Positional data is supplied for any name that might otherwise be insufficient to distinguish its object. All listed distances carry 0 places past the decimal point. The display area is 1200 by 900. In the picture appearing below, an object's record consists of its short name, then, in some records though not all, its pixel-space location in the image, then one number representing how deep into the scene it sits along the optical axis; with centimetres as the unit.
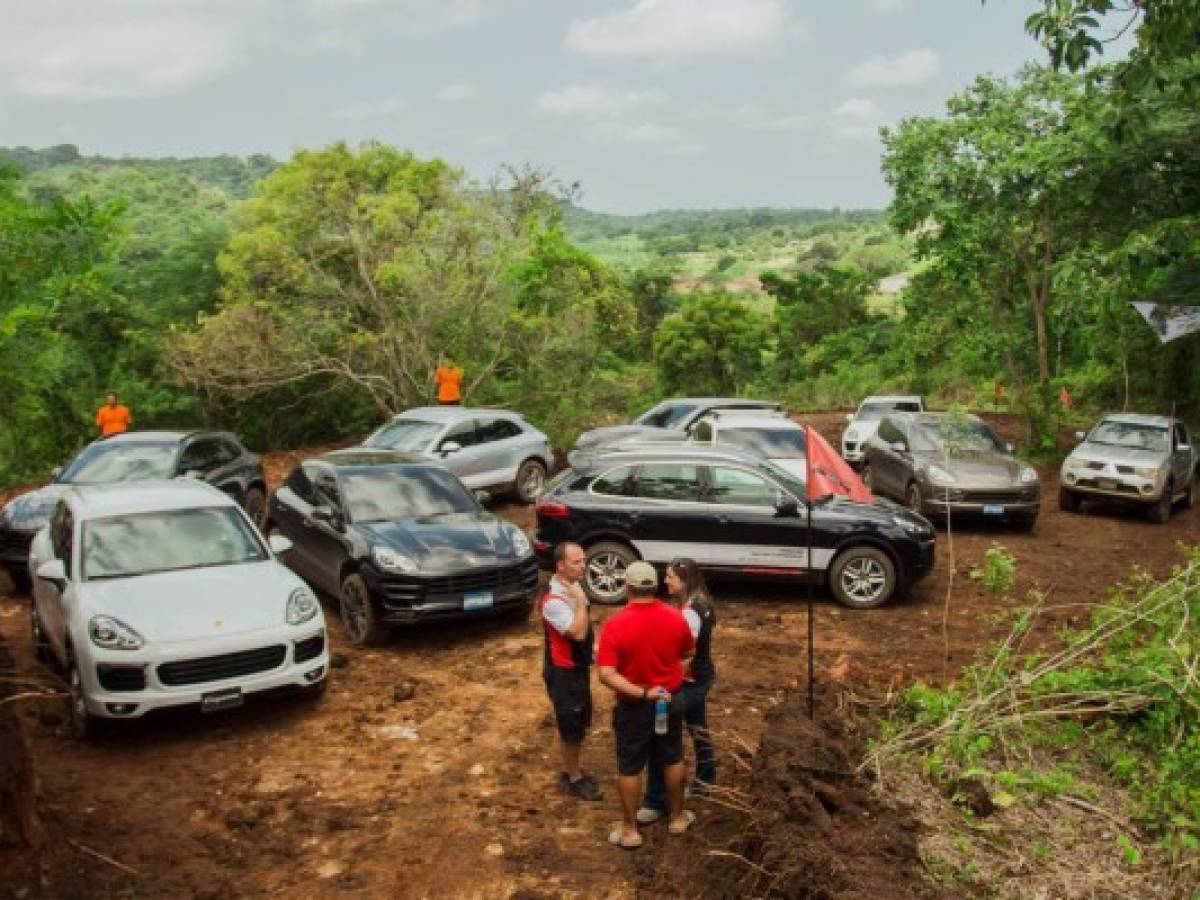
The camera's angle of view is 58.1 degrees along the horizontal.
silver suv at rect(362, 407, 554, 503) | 1622
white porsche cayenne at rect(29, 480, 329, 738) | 750
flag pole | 724
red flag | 797
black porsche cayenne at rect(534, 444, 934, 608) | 1130
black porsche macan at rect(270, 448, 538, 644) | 973
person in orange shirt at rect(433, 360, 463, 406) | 2000
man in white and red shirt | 656
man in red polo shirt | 591
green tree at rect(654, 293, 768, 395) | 4281
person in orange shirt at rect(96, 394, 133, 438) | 1809
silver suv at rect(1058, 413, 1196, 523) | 1631
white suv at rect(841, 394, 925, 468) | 2172
